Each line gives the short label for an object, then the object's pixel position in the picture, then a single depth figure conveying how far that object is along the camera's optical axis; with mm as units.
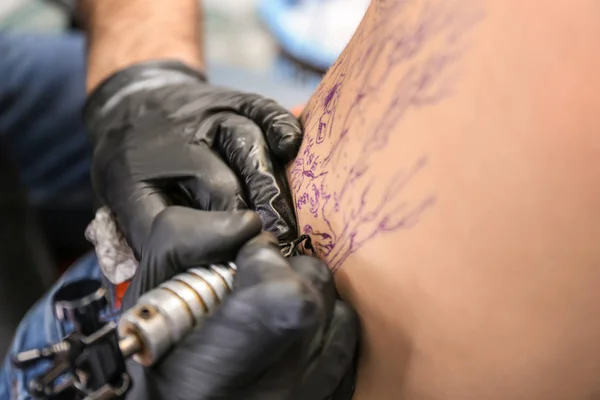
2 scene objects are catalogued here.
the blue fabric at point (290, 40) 1783
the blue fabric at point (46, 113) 1390
